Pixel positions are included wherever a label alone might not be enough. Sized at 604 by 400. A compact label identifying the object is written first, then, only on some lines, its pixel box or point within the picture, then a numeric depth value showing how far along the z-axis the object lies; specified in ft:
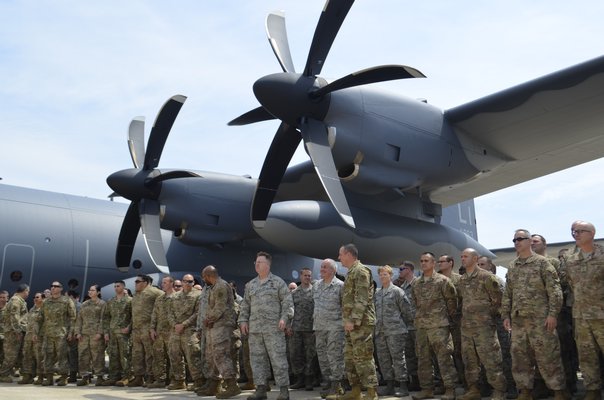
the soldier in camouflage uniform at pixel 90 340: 28.30
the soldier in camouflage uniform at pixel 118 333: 27.96
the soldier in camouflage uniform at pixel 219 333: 22.25
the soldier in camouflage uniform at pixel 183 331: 24.89
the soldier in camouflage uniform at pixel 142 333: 27.07
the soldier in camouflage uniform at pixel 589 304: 17.28
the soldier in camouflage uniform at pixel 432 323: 20.08
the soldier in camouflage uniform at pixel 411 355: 23.06
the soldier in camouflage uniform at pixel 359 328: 19.03
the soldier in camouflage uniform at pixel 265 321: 20.90
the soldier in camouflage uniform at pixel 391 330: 21.84
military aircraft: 28.48
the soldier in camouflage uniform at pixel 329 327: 20.90
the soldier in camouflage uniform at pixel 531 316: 17.71
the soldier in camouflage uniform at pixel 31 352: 29.02
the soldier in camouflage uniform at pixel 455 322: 21.65
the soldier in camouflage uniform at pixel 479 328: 18.99
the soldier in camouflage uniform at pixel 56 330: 28.43
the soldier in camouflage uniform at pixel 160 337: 26.37
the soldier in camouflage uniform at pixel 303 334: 24.80
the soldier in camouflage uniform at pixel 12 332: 30.17
